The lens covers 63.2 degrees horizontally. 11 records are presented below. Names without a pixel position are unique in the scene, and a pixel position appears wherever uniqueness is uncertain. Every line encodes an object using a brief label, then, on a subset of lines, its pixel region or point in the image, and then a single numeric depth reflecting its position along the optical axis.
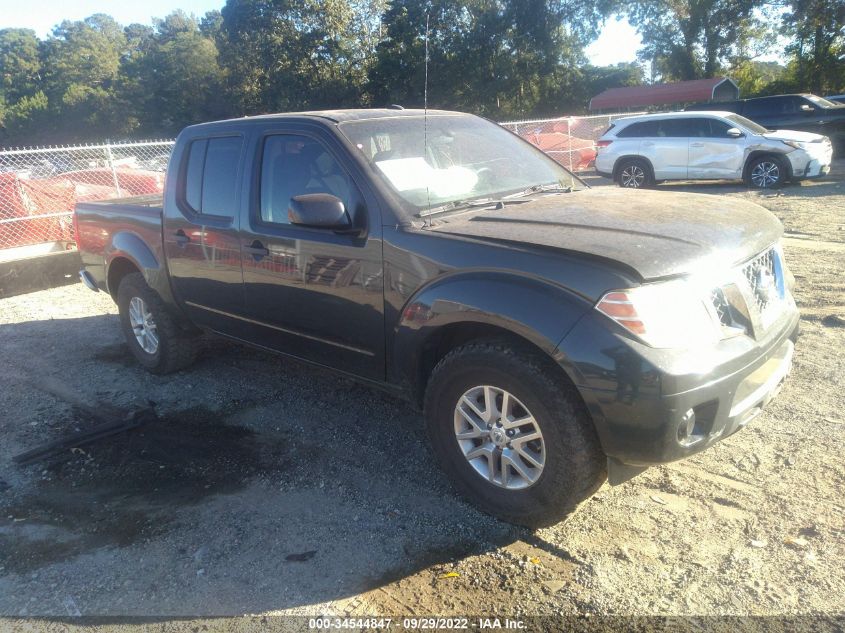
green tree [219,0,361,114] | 44.47
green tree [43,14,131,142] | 69.62
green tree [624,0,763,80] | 40.85
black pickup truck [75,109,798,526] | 2.82
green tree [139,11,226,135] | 63.19
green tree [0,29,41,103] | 85.71
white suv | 13.56
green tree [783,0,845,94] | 32.41
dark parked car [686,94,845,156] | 17.14
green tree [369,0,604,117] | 41.62
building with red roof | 35.19
